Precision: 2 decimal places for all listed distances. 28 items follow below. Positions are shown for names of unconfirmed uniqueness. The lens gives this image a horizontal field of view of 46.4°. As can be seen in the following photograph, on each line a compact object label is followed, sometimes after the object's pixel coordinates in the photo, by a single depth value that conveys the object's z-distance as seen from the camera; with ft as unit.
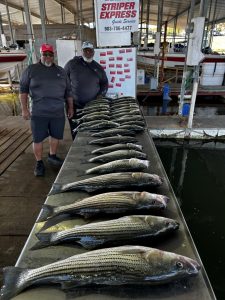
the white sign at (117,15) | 20.76
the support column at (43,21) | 24.01
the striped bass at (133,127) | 14.12
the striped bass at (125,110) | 16.53
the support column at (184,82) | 24.81
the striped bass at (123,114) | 16.01
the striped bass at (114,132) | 13.40
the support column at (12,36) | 56.39
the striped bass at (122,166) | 9.48
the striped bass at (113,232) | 6.17
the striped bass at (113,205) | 7.13
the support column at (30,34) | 22.08
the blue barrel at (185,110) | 27.30
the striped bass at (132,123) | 14.65
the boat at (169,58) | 52.26
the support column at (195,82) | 20.52
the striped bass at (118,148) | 11.41
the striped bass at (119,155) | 10.52
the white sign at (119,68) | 21.90
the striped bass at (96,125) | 14.49
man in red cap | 13.76
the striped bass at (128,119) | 15.11
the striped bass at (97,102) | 17.65
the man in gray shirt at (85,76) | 17.72
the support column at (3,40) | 48.14
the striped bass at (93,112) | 16.17
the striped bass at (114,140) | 12.53
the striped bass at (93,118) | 15.57
